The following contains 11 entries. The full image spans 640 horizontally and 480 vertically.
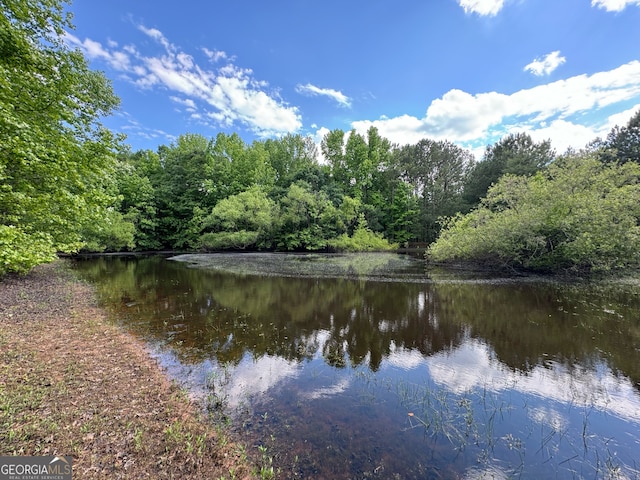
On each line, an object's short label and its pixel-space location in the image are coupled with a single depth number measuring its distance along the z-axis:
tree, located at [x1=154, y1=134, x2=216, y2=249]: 38.00
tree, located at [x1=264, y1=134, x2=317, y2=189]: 46.66
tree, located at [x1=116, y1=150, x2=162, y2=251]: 32.47
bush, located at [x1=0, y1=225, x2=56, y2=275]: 4.95
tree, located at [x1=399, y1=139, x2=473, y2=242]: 43.12
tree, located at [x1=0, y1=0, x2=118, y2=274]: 5.70
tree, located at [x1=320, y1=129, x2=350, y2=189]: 46.97
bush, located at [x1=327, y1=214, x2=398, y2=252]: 34.41
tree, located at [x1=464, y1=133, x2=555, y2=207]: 31.98
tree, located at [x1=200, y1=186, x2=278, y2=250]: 33.19
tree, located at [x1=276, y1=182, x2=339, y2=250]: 33.81
